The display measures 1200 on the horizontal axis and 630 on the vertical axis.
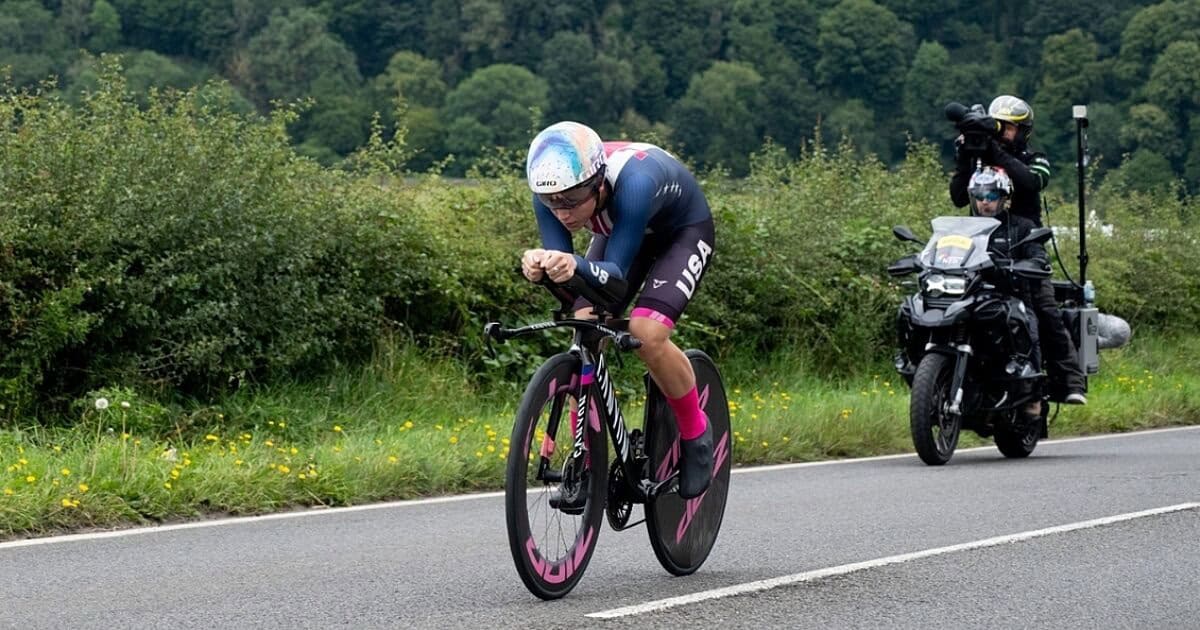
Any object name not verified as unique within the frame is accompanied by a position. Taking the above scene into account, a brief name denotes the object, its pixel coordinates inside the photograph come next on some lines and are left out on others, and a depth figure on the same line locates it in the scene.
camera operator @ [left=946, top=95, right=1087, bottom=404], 12.67
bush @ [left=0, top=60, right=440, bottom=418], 11.47
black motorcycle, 11.75
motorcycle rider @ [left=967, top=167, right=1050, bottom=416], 12.58
